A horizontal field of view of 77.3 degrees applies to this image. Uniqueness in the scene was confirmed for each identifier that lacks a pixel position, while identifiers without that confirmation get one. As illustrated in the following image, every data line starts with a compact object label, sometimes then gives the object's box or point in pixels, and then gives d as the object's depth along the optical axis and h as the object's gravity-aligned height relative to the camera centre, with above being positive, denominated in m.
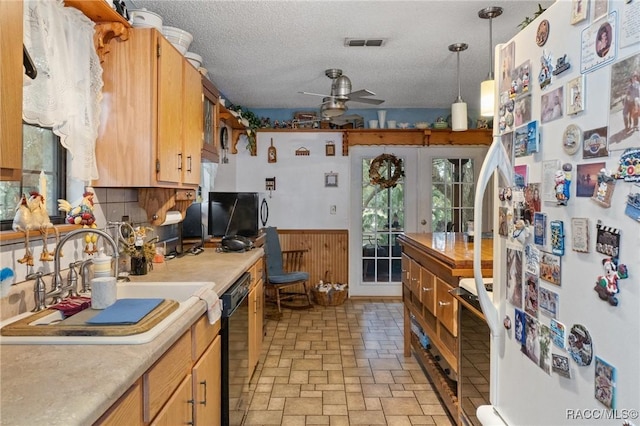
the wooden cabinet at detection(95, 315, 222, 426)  1.00 -0.56
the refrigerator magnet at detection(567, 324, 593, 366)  0.84 -0.30
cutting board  1.16 -0.36
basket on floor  4.82 -1.04
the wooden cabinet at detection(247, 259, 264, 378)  2.59 -0.74
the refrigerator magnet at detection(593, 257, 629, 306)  0.74 -0.14
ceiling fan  3.52 +0.97
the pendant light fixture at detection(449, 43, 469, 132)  3.23 +0.76
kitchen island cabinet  2.02 -0.54
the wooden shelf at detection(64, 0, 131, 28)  1.68 +0.88
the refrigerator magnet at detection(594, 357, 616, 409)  0.77 -0.35
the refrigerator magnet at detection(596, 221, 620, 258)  0.75 -0.06
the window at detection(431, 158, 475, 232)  5.29 +0.27
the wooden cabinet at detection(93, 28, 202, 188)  2.00 +0.48
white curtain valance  1.46 +0.54
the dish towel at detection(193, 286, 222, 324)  1.60 -0.38
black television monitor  3.69 -0.05
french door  5.25 +0.03
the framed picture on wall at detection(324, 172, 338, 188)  5.26 +0.37
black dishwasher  1.88 -0.74
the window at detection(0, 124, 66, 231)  1.49 +0.16
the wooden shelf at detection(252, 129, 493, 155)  5.16 +0.91
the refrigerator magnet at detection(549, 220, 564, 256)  0.92 -0.07
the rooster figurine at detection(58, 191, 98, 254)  1.71 -0.02
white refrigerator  0.73 -0.02
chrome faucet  1.43 -0.28
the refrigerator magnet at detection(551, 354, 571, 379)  0.92 -0.37
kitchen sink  1.13 -0.36
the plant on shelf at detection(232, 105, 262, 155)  4.76 +1.05
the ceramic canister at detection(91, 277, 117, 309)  1.44 -0.31
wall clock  4.40 +0.80
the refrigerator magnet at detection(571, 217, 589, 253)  0.84 -0.06
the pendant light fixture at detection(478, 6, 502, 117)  2.39 +0.70
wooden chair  4.34 -0.75
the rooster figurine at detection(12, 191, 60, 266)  1.39 -0.04
